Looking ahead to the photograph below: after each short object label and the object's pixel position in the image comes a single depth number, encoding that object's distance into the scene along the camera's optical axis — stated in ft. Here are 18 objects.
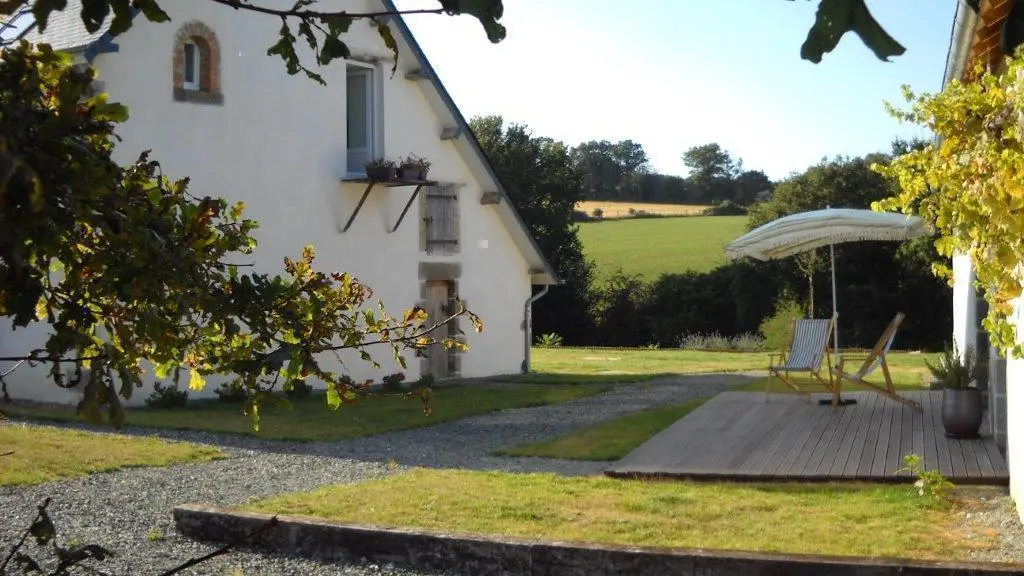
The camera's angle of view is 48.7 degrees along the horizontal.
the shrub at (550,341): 94.63
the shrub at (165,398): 40.68
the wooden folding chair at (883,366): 32.63
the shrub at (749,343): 85.91
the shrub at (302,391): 43.55
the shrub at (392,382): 46.32
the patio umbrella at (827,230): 37.70
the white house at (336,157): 41.75
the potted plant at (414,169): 48.91
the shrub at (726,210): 190.19
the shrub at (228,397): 42.55
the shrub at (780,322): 98.89
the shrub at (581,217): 183.78
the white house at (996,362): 18.92
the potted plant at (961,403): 27.20
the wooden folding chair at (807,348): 35.88
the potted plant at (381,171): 48.37
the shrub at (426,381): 46.48
